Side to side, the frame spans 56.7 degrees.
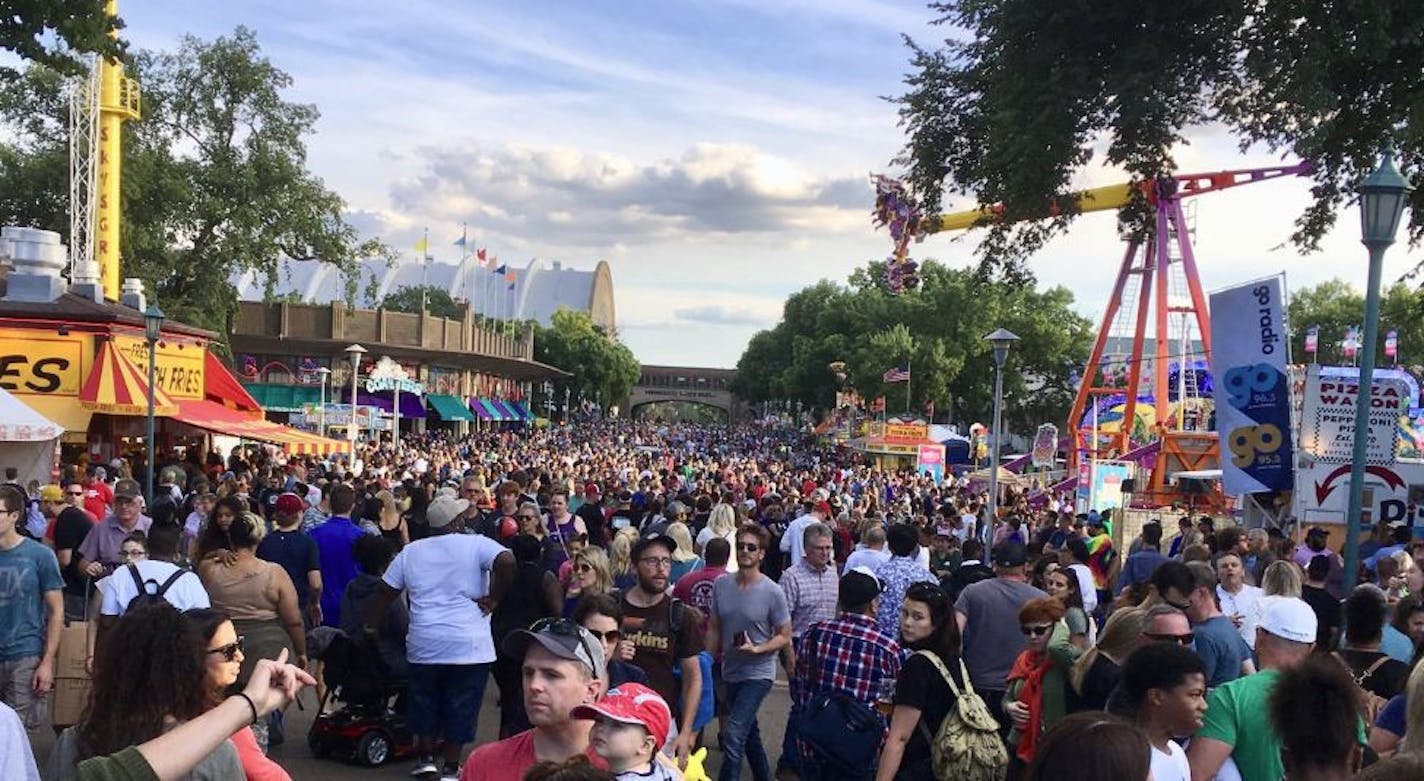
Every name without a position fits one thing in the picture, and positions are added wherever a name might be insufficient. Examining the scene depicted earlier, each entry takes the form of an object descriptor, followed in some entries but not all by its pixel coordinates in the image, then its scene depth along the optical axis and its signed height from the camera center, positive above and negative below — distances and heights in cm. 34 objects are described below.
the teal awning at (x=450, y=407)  6662 -372
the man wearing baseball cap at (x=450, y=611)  730 -153
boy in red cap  322 -95
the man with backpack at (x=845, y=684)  566 -147
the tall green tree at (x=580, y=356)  10356 -111
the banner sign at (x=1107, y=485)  2398 -218
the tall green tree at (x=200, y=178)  3788 +419
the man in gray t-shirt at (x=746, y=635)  739 -161
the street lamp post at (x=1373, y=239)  855 +92
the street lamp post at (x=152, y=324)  1878 -4
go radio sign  1355 -20
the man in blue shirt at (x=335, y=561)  966 -169
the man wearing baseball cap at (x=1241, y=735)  434 -120
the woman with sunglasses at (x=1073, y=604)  582 -118
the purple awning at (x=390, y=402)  6394 -340
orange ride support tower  3167 +149
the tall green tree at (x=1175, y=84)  1095 +265
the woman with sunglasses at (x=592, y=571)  764 -133
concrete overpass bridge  17564 -530
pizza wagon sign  1650 -49
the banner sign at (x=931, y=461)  3716 -292
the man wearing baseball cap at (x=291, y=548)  841 -141
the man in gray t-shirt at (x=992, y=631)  677 -139
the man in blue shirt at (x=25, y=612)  658 -149
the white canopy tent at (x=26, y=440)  1609 -157
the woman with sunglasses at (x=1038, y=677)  527 -129
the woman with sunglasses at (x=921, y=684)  523 -130
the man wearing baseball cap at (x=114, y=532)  898 -148
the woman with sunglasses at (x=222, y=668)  355 -94
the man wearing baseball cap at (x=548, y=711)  357 -100
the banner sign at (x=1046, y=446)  3522 -221
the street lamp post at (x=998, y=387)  1648 -35
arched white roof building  12044 +513
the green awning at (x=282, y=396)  5966 -311
